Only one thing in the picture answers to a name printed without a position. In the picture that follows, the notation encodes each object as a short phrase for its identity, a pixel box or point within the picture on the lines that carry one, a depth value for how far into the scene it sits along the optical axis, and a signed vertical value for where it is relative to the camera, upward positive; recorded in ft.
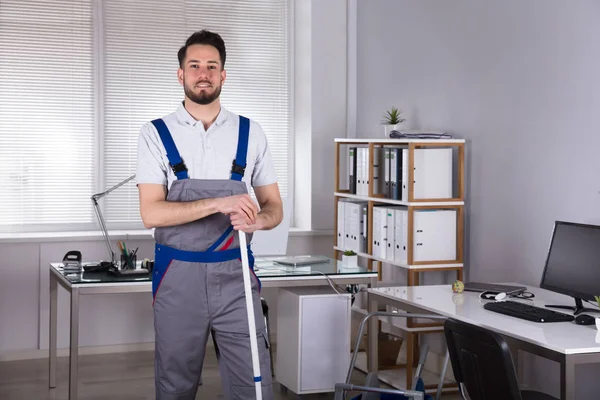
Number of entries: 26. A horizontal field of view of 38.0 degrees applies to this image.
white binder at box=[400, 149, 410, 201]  16.46 +0.58
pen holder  15.28 -0.99
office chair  9.41 -1.74
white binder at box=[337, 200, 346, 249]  18.89 -0.42
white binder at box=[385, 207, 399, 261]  16.94 -0.50
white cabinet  15.52 -2.38
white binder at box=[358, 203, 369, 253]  18.15 -0.50
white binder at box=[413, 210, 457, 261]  16.35 -0.53
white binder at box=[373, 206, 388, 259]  17.29 -0.49
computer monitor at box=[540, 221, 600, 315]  11.68 -0.76
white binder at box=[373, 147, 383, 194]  17.72 +0.78
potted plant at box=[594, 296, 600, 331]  10.55 -1.39
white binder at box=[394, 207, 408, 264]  16.47 -0.54
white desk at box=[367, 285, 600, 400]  9.66 -1.49
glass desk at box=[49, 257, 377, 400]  14.11 -1.29
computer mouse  10.98 -1.41
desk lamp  15.98 -0.10
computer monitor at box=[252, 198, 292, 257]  16.42 -0.67
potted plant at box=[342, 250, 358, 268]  16.11 -0.98
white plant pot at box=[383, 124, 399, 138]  17.87 +1.62
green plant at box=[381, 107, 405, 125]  17.97 +1.93
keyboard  11.27 -1.39
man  9.16 -0.34
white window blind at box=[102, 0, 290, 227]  21.11 +3.43
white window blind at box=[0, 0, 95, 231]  20.29 +2.12
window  20.34 +2.63
